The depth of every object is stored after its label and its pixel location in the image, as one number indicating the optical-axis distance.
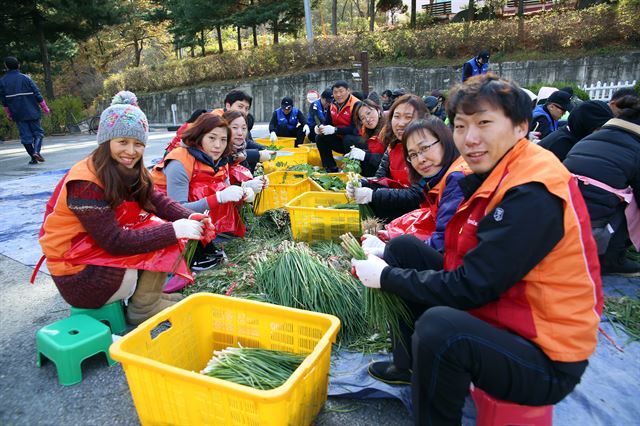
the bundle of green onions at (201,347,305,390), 1.60
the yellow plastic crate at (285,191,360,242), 3.19
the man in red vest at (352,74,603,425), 1.21
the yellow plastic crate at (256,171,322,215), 4.03
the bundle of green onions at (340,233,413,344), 1.65
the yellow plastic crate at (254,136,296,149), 6.22
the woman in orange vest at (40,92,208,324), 2.08
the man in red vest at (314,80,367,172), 5.65
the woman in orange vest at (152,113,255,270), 3.03
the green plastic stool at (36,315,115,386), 1.93
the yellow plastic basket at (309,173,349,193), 4.37
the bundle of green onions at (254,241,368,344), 2.26
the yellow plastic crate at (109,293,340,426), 1.34
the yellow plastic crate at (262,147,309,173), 4.86
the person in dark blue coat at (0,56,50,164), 7.78
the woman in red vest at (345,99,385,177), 4.46
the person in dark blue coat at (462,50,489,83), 7.17
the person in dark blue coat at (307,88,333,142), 6.27
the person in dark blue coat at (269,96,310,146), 7.26
